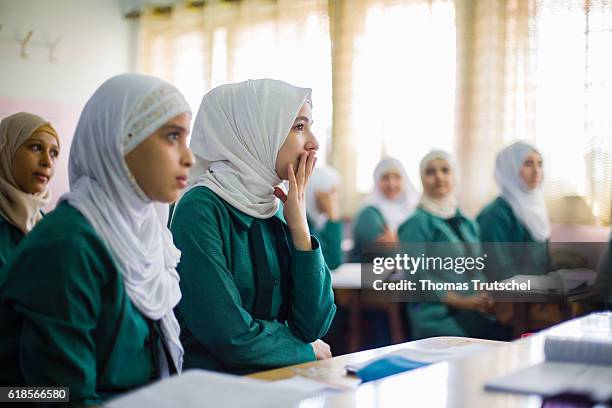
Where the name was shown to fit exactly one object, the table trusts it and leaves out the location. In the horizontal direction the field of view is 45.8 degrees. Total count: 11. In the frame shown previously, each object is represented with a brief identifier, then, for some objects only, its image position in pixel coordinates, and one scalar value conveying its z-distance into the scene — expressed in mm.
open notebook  1005
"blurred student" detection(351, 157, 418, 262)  4828
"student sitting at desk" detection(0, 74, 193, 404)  1141
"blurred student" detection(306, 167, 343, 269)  4195
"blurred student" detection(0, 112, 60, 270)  2473
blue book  1323
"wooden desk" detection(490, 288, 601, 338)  3625
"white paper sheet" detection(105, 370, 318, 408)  864
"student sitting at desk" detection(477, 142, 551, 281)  3936
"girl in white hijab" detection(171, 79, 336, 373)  1592
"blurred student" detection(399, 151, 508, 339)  3682
